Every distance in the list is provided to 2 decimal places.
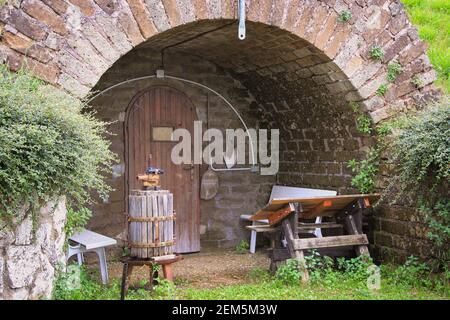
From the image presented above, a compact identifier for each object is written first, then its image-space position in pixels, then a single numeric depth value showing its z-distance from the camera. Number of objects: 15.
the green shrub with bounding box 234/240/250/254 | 8.46
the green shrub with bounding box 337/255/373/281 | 6.18
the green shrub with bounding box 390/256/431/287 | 5.93
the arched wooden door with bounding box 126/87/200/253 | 7.91
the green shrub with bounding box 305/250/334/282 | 6.05
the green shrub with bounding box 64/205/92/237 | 5.12
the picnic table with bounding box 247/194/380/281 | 6.17
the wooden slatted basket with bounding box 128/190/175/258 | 5.36
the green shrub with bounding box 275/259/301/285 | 5.94
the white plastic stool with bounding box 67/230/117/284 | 6.09
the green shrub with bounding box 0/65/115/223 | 4.08
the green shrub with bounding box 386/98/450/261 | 5.59
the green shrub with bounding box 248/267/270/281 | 6.42
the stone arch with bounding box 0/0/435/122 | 5.18
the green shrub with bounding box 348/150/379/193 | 6.89
